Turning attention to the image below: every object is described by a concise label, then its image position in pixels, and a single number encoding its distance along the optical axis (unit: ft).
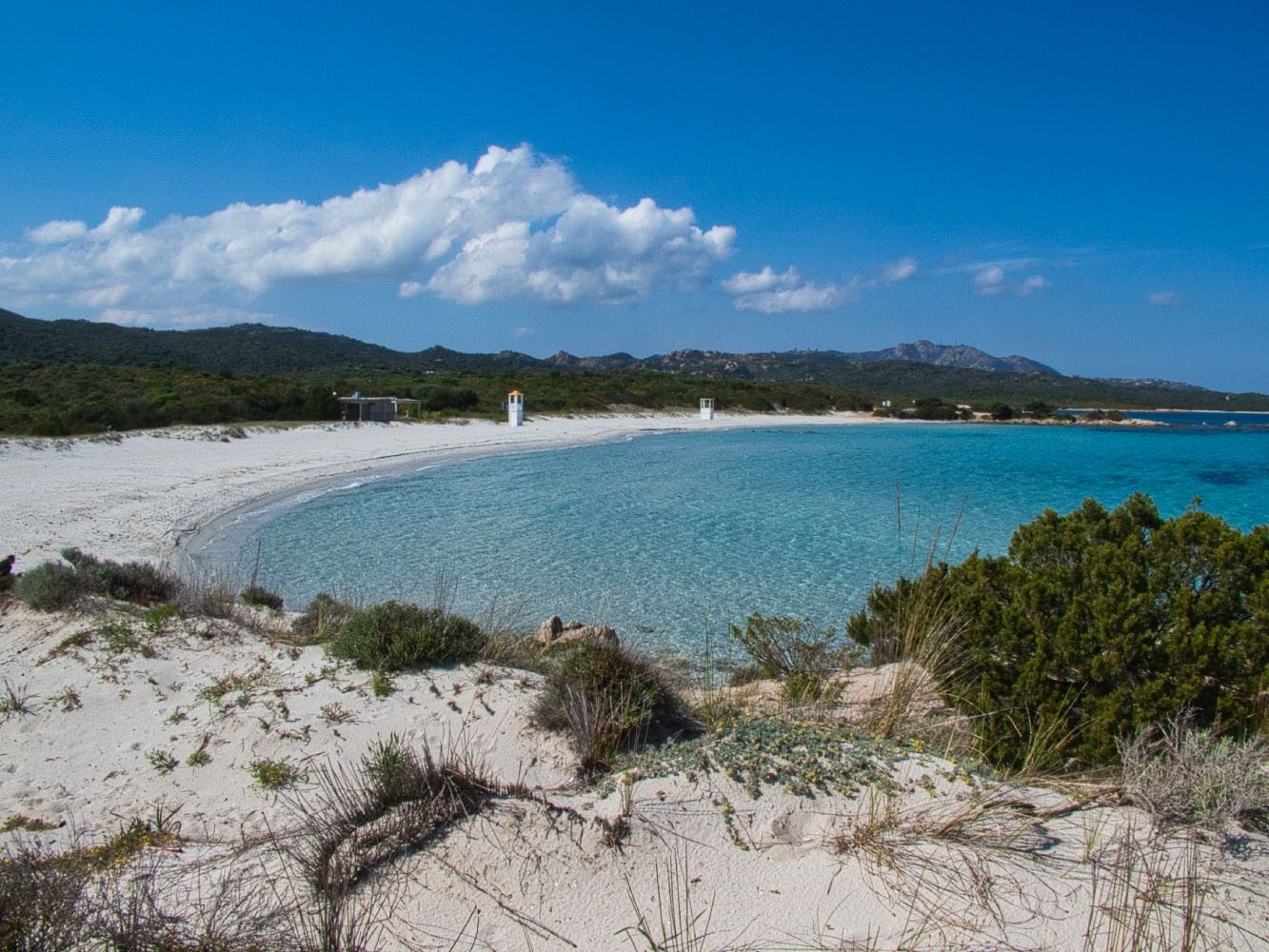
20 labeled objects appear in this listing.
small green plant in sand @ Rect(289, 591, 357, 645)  20.18
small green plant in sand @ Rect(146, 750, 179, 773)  13.58
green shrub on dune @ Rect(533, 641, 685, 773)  12.57
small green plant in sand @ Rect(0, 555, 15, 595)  21.95
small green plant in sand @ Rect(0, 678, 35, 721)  15.46
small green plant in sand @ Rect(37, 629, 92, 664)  17.92
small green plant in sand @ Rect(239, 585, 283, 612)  25.58
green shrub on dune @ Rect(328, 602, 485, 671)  17.39
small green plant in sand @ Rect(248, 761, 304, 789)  13.02
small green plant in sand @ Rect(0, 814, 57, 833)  11.53
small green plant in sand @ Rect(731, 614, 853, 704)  16.75
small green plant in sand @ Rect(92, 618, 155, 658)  18.20
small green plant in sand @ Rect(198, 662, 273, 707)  16.14
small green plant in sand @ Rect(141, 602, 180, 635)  19.44
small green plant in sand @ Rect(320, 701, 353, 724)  15.11
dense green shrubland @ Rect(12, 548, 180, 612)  20.49
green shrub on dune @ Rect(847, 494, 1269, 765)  12.62
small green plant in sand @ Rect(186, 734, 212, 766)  13.76
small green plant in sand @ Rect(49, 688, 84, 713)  15.72
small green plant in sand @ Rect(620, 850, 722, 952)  7.75
